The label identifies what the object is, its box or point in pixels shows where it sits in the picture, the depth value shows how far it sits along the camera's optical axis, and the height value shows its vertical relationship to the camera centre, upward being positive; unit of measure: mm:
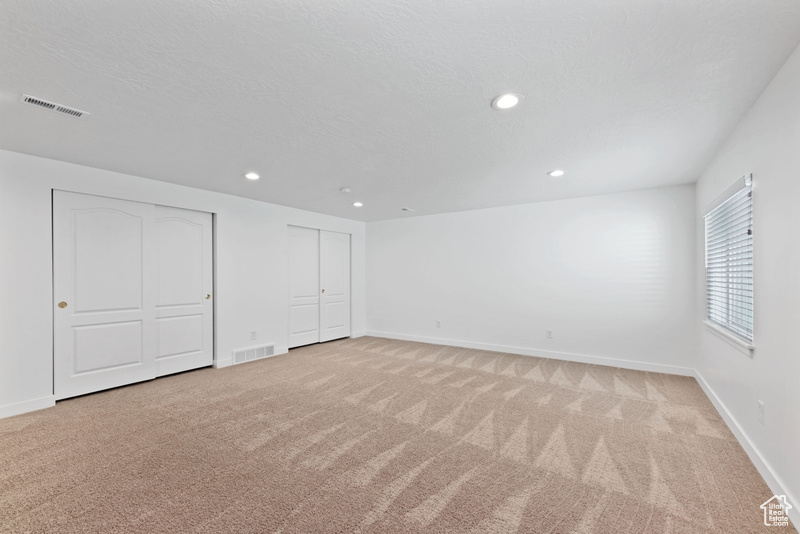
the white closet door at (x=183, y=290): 4094 -319
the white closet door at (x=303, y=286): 5660 -350
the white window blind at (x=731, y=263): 2420 +28
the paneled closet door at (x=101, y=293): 3330 -298
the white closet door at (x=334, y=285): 6203 -372
